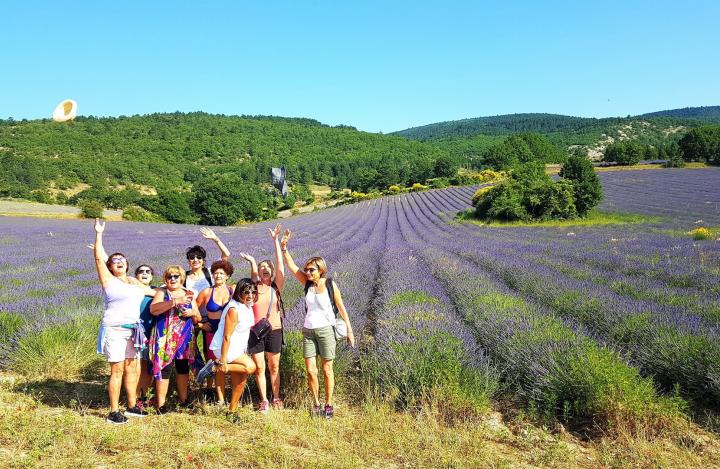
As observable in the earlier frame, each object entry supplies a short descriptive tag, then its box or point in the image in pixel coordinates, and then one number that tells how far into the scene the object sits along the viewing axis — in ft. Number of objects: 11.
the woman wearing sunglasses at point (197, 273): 13.85
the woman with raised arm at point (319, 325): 12.34
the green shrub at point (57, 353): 14.16
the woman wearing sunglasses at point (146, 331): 12.33
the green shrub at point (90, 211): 115.03
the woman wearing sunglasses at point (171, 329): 12.21
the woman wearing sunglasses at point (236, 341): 11.69
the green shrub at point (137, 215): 133.84
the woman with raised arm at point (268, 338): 12.50
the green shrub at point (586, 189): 83.46
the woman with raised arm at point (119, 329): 11.47
